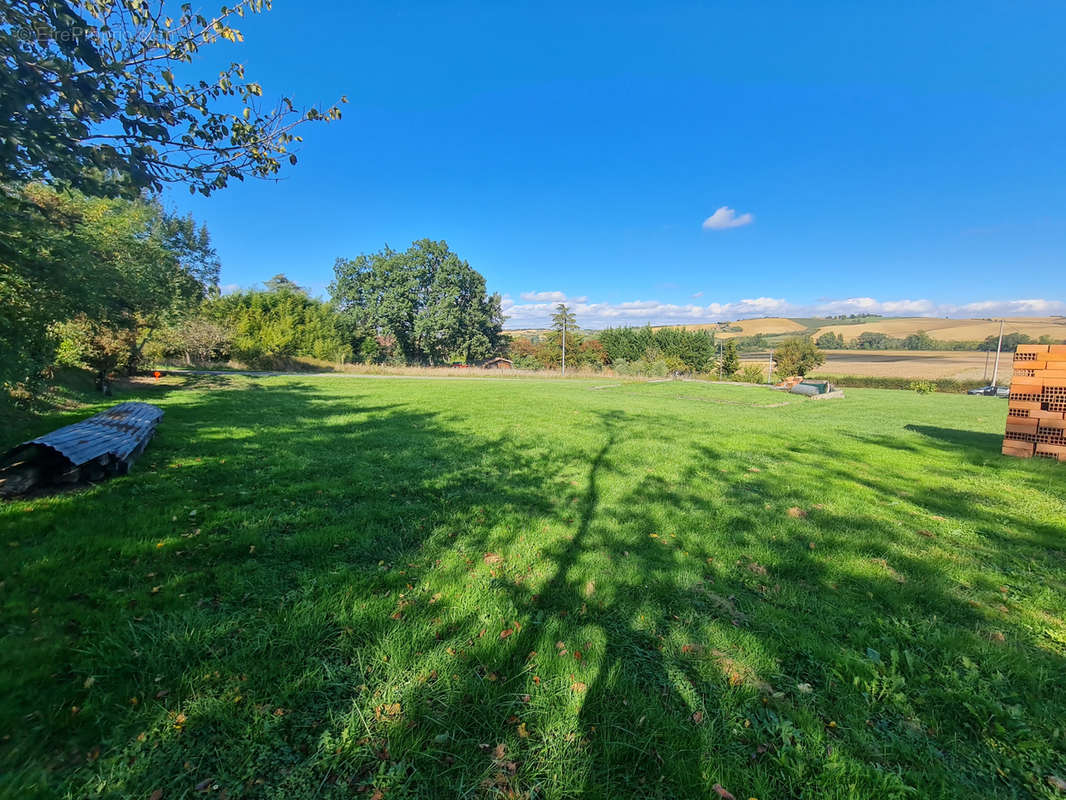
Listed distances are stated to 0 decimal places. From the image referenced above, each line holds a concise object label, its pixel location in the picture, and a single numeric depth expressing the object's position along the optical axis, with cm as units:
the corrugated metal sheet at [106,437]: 415
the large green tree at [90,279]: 426
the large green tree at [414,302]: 4272
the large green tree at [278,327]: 3174
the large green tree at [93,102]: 237
